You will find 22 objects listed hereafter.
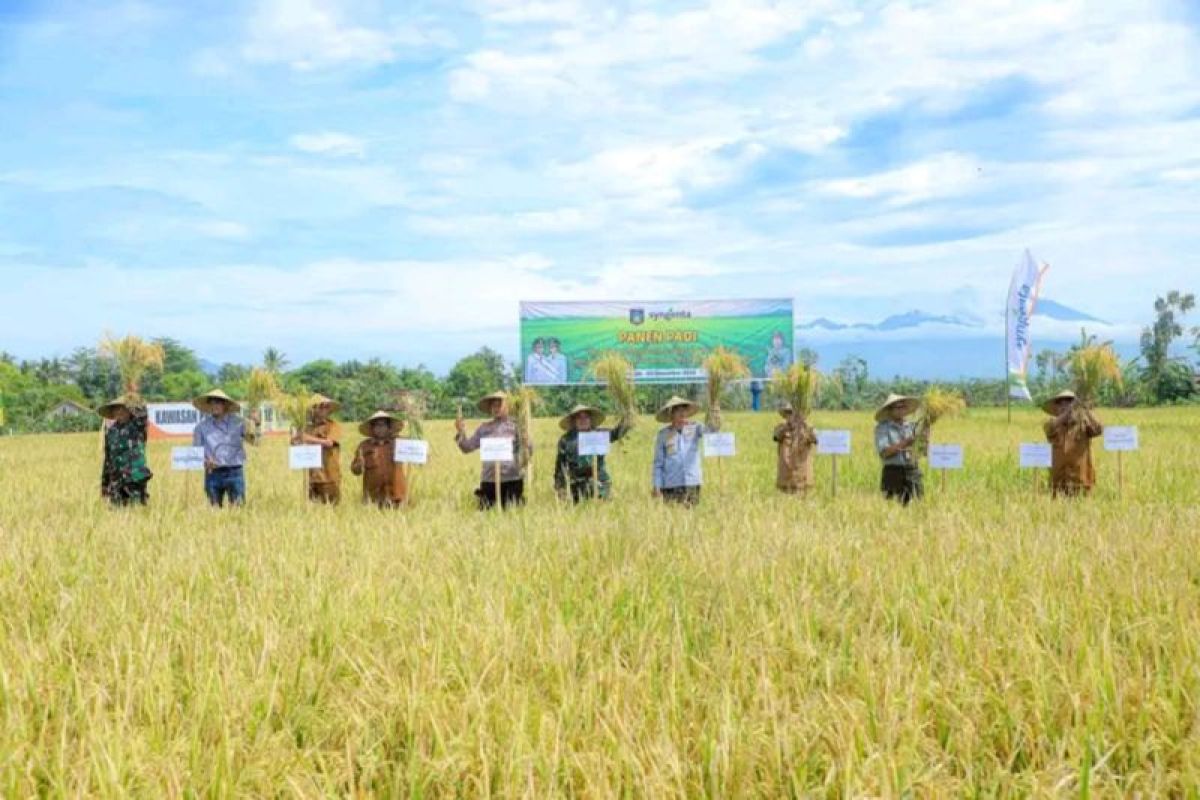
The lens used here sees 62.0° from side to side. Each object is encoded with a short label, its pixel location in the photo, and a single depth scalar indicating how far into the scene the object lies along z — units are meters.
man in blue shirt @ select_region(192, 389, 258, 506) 8.80
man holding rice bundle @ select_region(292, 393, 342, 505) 9.10
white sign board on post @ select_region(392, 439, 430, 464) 8.38
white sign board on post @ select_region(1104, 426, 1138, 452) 8.62
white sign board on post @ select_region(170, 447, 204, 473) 8.48
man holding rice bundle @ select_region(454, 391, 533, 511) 8.83
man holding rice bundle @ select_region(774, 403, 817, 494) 9.00
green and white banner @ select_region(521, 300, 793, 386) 32.06
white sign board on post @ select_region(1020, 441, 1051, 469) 8.43
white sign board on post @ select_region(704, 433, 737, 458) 8.55
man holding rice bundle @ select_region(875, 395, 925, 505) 8.65
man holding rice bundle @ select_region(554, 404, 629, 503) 8.89
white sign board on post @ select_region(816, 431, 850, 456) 8.69
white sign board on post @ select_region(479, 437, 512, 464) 8.38
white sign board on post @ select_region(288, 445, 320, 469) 8.52
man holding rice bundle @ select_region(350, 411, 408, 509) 8.91
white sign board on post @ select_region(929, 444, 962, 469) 8.69
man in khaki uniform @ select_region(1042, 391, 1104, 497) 8.66
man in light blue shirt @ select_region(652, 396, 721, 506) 8.59
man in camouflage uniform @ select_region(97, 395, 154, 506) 8.79
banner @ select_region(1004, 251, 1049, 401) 24.53
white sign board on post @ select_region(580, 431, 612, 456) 8.49
